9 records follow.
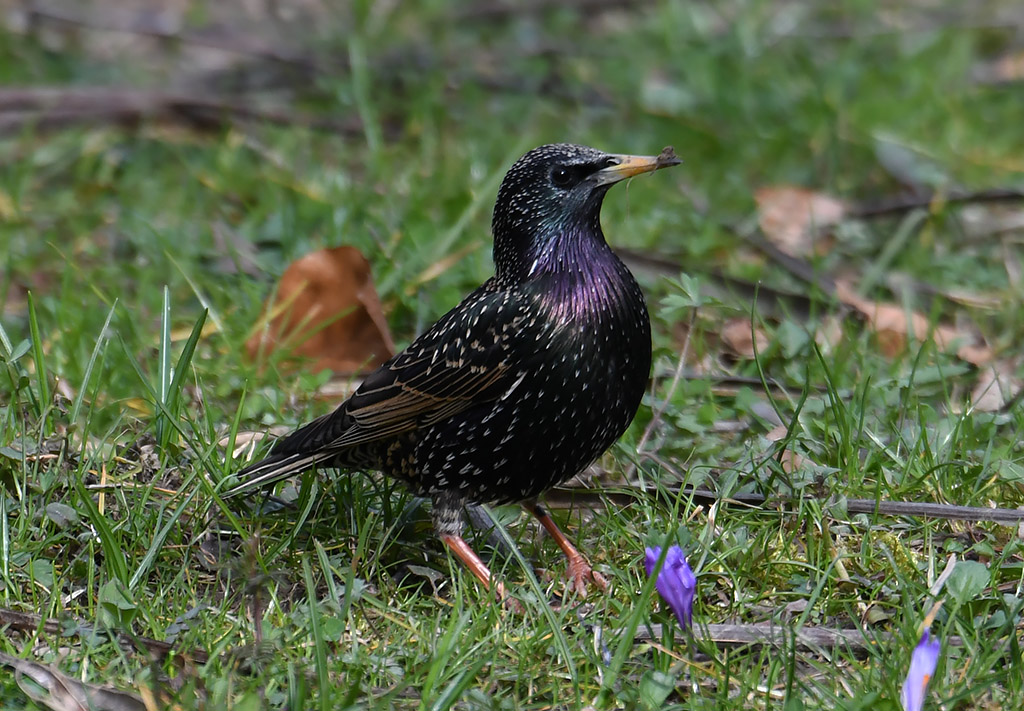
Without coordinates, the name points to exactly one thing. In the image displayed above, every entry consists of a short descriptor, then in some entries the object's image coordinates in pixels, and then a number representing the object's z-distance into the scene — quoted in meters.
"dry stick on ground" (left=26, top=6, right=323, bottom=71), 15.62
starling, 7.69
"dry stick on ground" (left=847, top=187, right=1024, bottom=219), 12.72
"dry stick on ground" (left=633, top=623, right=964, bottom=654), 6.95
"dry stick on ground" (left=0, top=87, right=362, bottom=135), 14.21
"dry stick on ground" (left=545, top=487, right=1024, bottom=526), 7.75
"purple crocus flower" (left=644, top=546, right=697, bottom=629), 6.87
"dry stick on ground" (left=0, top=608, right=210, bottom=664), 6.91
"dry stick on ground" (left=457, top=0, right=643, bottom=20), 17.42
